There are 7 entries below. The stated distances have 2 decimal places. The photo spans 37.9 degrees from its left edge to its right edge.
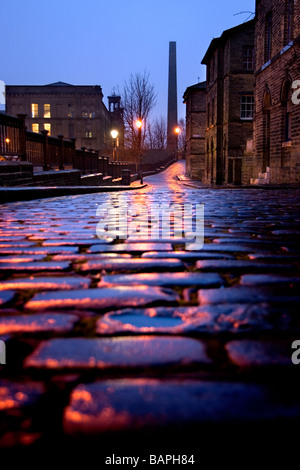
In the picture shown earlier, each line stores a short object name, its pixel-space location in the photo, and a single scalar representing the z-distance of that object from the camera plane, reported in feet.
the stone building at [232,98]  93.45
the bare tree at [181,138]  341.06
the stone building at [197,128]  142.20
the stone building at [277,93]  51.87
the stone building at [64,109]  211.20
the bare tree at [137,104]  181.06
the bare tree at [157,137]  278.77
